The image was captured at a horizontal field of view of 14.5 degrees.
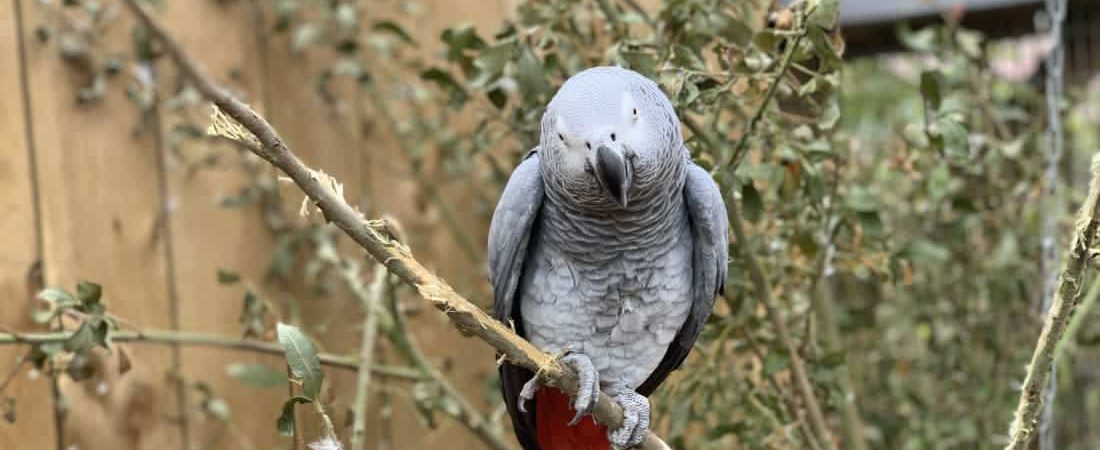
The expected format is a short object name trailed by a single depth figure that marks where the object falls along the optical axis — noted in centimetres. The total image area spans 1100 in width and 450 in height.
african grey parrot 192
